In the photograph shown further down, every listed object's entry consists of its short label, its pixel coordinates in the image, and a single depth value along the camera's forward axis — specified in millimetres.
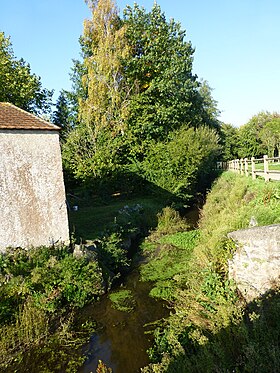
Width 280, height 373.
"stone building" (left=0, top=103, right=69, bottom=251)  9195
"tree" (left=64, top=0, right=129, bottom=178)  21422
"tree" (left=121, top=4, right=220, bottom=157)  22578
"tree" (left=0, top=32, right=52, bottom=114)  21375
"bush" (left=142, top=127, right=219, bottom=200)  20609
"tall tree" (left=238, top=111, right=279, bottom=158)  50844
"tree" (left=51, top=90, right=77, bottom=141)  28528
